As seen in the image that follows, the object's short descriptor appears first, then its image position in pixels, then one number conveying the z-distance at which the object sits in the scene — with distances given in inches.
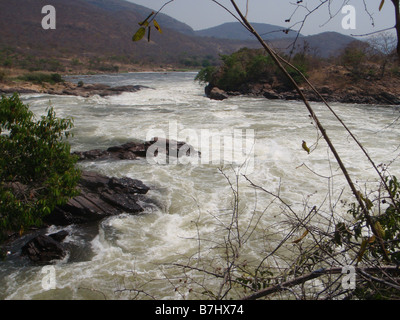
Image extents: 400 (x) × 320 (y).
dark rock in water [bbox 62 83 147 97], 949.2
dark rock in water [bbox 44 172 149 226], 230.2
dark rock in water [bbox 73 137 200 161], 367.7
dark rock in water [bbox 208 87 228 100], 913.5
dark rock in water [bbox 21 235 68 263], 184.7
